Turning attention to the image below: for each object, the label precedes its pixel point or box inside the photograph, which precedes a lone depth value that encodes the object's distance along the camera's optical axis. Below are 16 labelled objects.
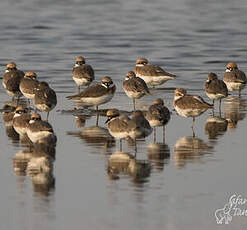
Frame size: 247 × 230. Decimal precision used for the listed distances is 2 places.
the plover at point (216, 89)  25.17
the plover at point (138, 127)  19.22
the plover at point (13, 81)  26.55
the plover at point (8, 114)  23.33
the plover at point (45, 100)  23.48
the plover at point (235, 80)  27.73
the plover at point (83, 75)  28.76
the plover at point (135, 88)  25.69
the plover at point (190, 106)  22.02
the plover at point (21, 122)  20.80
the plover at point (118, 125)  19.45
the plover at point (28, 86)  25.23
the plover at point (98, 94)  24.64
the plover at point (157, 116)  20.92
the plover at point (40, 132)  19.19
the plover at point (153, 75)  29.16
